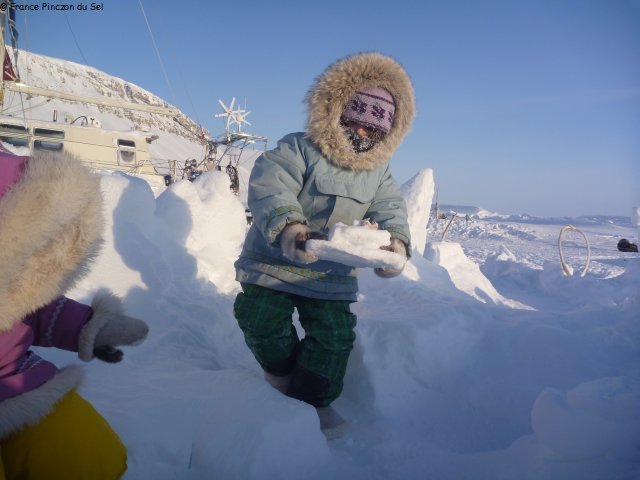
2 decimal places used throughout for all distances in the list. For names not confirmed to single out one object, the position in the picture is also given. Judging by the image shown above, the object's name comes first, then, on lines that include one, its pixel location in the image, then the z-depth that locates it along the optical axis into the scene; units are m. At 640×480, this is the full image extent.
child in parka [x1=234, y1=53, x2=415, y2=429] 1.65
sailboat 9.74
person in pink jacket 0.85
